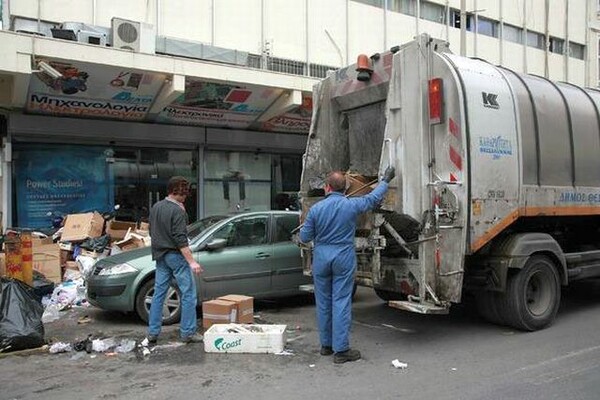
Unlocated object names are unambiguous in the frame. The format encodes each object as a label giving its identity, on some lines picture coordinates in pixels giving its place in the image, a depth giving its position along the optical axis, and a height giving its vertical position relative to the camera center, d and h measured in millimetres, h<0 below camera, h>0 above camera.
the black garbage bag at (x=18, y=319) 6289 -1150
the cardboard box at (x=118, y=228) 11477 -340
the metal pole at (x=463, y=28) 17078 +5083
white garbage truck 6230 +407
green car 7633 -750
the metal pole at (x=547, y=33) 21250 +6145
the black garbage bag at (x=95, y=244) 10930 -606
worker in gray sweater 6504 -540
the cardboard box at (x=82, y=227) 11117 -306
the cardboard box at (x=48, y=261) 10109 -846
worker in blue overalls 5824 -479
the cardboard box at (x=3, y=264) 9186 -820
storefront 11938 +952
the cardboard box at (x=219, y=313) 6953 -1178
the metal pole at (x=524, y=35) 20514 +5855
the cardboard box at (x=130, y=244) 10617 -587
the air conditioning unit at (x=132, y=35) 10844 +3147
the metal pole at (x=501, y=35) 19781 +5623
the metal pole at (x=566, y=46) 22016 +5861
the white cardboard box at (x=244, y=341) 6176 -1334
